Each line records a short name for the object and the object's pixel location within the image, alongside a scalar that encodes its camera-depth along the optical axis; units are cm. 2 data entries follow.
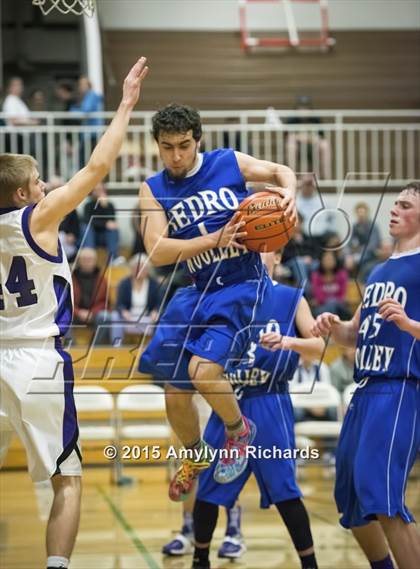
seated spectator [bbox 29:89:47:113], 1520
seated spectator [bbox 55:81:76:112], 1503
